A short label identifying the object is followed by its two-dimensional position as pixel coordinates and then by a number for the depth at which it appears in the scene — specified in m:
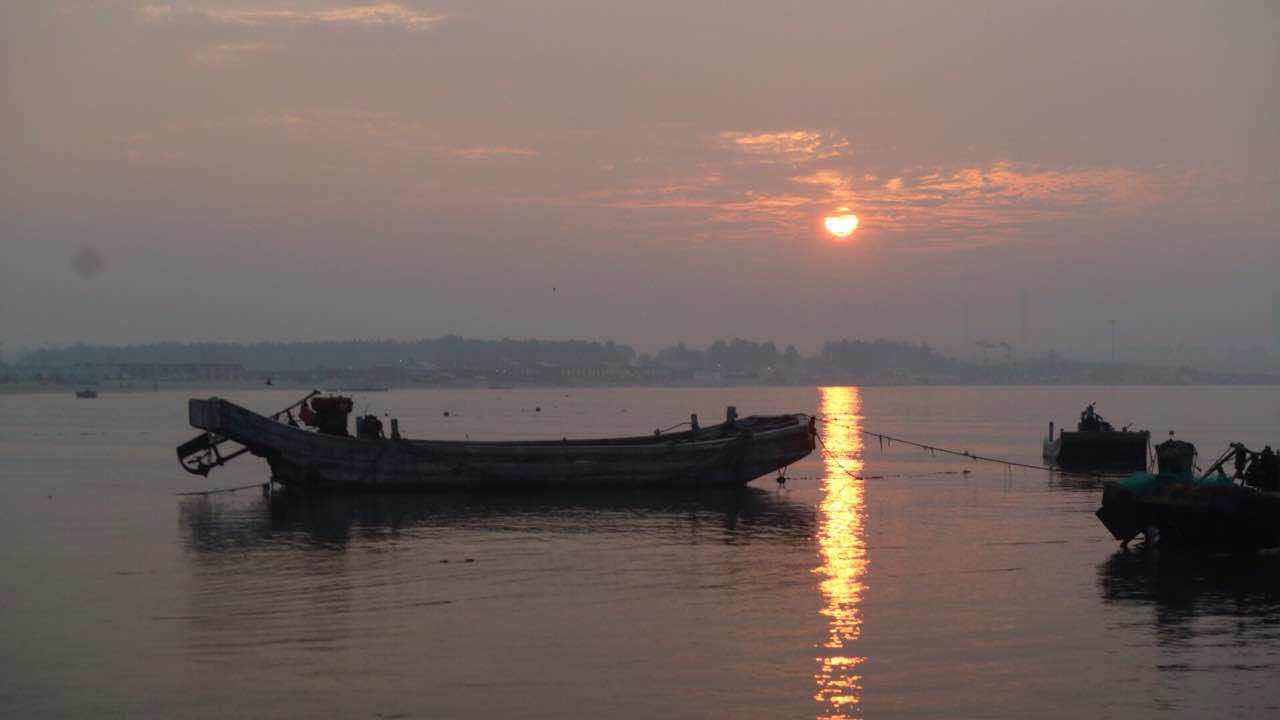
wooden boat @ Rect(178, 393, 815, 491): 43.69
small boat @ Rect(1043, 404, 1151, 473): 59.06
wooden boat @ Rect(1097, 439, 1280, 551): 29.36
